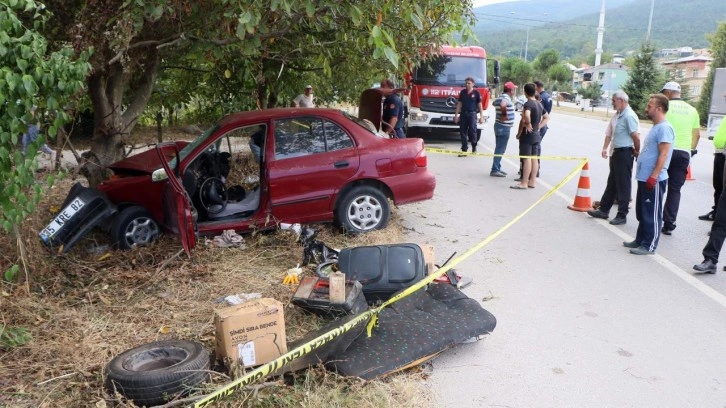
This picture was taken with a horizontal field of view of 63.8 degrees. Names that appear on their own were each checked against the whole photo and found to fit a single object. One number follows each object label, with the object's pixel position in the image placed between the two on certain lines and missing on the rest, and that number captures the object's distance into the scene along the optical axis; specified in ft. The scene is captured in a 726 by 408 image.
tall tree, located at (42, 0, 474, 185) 16.97
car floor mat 12.00
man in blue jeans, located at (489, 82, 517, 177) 35.96
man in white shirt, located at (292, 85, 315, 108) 43.24
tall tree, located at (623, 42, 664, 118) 125.39
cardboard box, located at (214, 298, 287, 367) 11.60
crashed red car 19.84
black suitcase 15.24
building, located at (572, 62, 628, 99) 283.03
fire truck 52.49
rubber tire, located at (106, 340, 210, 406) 10.23
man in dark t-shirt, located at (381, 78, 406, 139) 38.45
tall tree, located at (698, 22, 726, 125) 112.47
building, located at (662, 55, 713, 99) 277.85
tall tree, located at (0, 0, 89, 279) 10.27
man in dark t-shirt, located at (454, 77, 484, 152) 43.62
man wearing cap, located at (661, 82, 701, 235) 23.56
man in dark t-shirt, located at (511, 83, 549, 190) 31.86
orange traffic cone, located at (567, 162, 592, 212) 27.71
